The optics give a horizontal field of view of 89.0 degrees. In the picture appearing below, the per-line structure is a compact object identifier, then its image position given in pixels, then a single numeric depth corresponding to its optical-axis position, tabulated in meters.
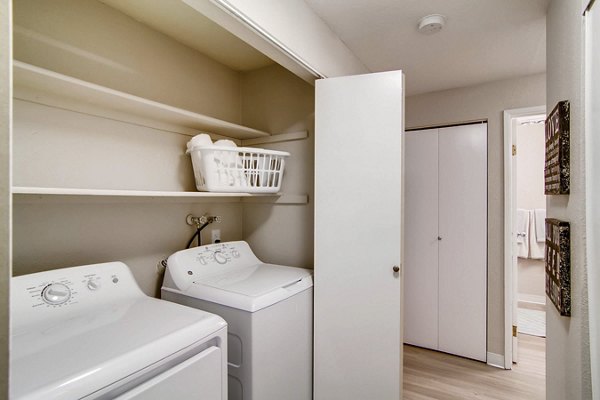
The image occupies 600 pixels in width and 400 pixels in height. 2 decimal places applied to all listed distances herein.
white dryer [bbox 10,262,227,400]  0.83
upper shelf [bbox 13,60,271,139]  1.16
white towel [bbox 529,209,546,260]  3.82
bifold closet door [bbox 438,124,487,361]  2.59
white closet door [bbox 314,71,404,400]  1.63
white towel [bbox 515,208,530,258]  3.93
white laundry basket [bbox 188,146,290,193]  1.66
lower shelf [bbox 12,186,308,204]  1.07
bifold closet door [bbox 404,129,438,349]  2.80
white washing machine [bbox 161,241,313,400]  1.39
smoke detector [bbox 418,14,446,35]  1.64
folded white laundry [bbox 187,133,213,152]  1.72
